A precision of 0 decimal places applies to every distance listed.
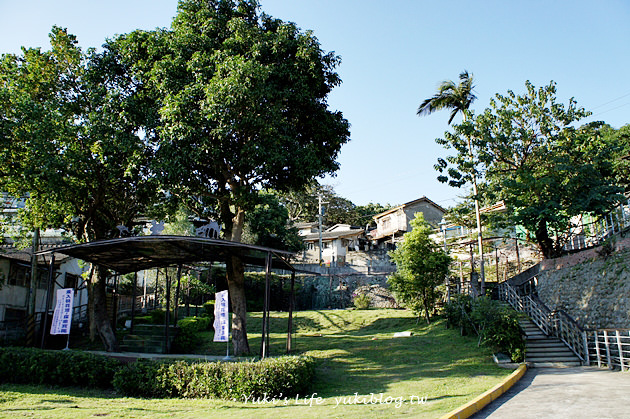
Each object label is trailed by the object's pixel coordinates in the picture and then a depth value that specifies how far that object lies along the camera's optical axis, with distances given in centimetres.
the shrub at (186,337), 1834
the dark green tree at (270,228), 3774
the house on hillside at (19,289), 2062
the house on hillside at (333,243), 4731
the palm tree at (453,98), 2572
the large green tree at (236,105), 1545
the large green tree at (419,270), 2161
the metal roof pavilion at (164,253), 1330
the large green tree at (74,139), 1636
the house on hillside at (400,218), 4816
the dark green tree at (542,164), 1798
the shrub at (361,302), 3006
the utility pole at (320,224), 4247
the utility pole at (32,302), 1791
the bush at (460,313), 1791
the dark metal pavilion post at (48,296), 1453
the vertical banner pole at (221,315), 1280
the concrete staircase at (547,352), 1467
